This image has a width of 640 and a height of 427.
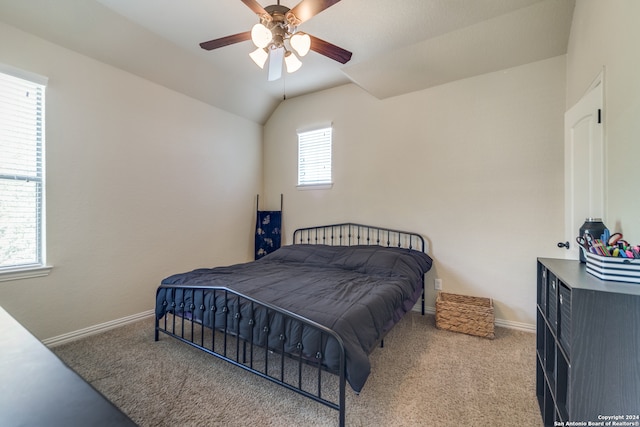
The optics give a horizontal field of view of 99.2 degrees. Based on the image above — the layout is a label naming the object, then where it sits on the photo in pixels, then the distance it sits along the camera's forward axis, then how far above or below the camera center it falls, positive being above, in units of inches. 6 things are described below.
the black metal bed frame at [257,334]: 60.2 -32.0
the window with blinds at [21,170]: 88.6 +14.8
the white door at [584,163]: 66.6 +13.8
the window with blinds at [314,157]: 158.6 +33.7
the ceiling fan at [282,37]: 68.4 +49.0
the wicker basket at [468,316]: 102.5 -40.4
